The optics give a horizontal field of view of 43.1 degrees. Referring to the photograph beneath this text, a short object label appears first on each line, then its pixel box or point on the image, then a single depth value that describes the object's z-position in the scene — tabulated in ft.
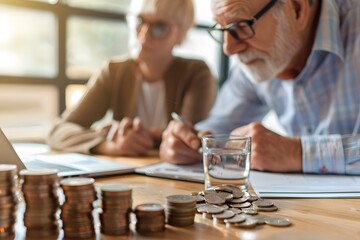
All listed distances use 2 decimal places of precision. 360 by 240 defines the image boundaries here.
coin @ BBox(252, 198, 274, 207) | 2.58
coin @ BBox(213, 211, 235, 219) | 2.31
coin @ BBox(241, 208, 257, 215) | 2.42
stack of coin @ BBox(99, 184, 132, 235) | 2.04
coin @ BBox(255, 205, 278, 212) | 2.55
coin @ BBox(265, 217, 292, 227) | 2.26
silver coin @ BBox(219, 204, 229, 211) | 2.45
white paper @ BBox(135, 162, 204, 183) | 3.56
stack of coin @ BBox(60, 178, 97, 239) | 2.00
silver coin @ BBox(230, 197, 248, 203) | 2.61
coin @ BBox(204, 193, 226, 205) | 2.56
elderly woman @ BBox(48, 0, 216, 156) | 6.57
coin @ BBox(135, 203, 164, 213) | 2.11
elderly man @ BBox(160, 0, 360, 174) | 3.73
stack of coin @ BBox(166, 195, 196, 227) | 2.21
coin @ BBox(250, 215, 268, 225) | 2.27
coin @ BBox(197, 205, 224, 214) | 2.39
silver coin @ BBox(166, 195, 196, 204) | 2.22
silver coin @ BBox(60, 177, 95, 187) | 2.00
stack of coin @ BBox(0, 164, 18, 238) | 1.96
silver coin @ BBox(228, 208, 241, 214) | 2.41
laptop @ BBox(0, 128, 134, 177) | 3.04
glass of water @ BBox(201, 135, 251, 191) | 3.04
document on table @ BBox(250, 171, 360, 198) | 2.96
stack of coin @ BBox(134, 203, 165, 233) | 2.10
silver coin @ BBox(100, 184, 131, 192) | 2.04
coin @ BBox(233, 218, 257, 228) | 2.22
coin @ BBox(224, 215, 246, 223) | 2.24
